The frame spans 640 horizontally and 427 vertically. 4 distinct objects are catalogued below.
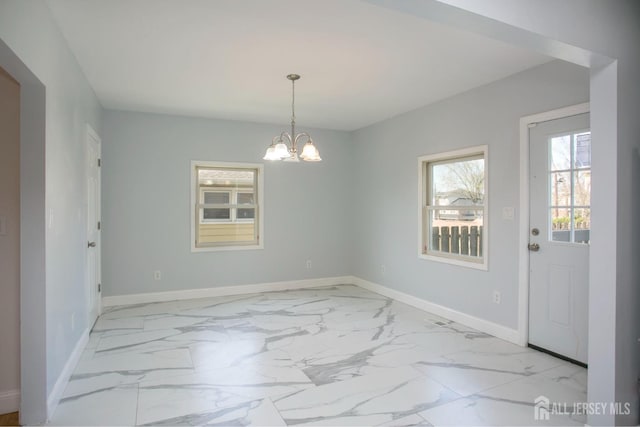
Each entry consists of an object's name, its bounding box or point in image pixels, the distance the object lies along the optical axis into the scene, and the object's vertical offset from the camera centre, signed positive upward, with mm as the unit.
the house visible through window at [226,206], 5547 +86
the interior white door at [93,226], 3939 -166
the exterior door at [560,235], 3193 -190
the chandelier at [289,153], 3506 +541
